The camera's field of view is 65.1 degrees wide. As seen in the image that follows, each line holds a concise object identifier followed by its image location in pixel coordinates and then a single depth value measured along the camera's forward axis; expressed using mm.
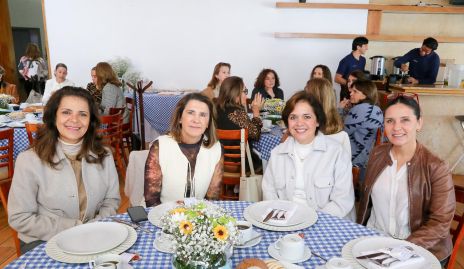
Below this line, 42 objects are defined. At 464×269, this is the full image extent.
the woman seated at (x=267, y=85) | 4863
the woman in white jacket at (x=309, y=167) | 1938
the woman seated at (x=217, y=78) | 4991
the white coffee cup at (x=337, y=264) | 1095
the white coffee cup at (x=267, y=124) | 3414
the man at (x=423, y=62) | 5361
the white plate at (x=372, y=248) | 1172
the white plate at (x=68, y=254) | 1173
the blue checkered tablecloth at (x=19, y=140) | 3148
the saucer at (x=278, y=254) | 1202
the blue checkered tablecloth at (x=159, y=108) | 5379
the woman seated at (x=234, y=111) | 3043
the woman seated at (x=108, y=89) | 4590
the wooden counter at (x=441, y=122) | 4352
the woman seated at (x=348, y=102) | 3785
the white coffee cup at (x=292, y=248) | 1194
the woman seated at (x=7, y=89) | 5266
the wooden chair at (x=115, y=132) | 3859
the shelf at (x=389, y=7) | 5938
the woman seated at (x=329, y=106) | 2646
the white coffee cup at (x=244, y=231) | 1286
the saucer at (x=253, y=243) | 1291
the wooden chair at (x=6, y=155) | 2801
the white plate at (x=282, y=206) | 1452
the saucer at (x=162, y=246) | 1254
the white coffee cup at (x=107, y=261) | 1078
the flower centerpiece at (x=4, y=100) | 4070
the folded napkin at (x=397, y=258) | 1159
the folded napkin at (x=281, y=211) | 1451
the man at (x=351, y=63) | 5469
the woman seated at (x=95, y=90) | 4836
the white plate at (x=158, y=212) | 1446
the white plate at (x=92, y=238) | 1232
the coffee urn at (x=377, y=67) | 5844
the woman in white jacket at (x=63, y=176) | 1615
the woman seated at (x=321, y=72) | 4889
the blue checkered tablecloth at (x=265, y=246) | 1185
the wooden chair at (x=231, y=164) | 3012
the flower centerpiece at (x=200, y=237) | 962
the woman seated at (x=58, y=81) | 5275
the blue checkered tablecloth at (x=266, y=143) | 3077
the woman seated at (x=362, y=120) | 3238
